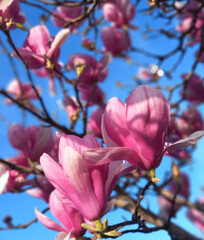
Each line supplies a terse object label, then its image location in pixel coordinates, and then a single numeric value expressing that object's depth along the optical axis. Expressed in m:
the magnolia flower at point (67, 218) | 0.70
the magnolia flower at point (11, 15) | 0.83
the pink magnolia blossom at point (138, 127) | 0.53
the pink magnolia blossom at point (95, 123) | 1.20
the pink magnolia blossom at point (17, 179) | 1.23
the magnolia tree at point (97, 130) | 0.54
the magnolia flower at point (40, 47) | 0.94
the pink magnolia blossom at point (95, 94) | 1.42
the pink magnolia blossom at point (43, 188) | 1.08
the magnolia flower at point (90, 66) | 1.30
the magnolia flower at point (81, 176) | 0.53
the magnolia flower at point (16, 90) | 2.05
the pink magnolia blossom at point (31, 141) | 1.18
